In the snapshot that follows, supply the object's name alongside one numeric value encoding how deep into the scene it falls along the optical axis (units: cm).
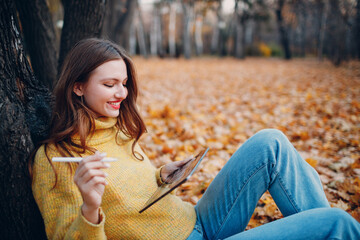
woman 111
